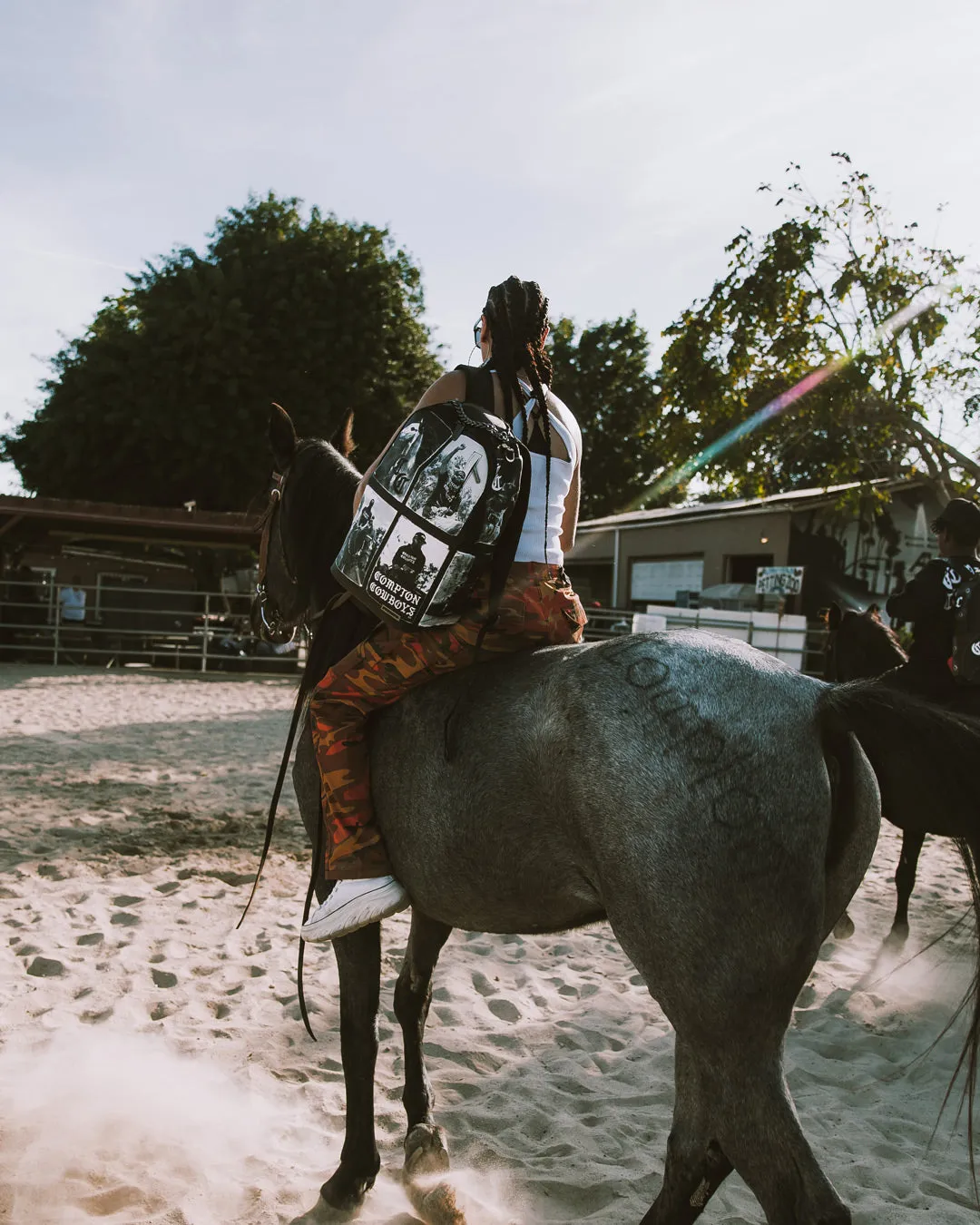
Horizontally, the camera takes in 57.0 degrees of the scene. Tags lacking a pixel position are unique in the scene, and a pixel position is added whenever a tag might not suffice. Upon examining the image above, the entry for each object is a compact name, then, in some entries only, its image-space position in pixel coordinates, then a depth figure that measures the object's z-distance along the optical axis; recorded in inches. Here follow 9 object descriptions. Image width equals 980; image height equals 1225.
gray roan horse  67.5
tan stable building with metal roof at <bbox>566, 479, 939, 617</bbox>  824.9
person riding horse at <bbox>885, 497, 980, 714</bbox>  185.6
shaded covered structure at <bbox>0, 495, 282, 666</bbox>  679.1
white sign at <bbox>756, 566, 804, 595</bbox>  650.2
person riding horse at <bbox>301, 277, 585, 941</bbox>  91.6
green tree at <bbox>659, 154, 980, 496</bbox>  508.7
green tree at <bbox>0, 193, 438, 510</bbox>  831.1
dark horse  214.1
